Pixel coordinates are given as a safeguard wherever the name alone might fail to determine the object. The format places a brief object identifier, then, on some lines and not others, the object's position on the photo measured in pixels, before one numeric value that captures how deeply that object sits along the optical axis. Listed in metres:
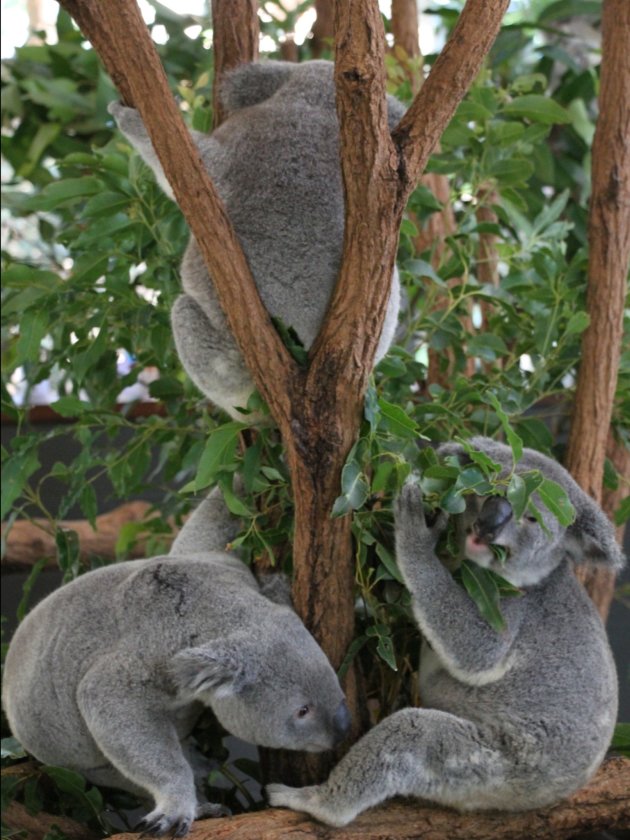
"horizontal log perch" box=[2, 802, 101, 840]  2.59
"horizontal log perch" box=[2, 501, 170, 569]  4.22
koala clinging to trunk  2.40
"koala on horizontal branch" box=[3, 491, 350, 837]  2.18
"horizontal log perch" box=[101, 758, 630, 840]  2.17
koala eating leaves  2.21
